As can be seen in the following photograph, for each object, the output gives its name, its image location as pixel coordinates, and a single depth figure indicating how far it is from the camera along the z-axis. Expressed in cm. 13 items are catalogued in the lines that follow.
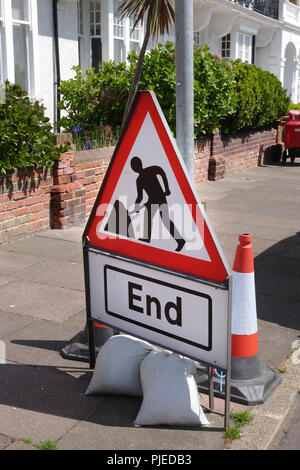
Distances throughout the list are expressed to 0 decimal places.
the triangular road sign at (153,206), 304
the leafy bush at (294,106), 2433
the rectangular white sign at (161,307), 308
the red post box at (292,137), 1462
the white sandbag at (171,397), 318
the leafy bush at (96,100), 1072
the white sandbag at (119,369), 348
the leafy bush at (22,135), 665
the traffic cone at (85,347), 404
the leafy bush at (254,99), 1295
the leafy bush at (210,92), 1123
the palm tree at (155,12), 564
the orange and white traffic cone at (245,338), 360
